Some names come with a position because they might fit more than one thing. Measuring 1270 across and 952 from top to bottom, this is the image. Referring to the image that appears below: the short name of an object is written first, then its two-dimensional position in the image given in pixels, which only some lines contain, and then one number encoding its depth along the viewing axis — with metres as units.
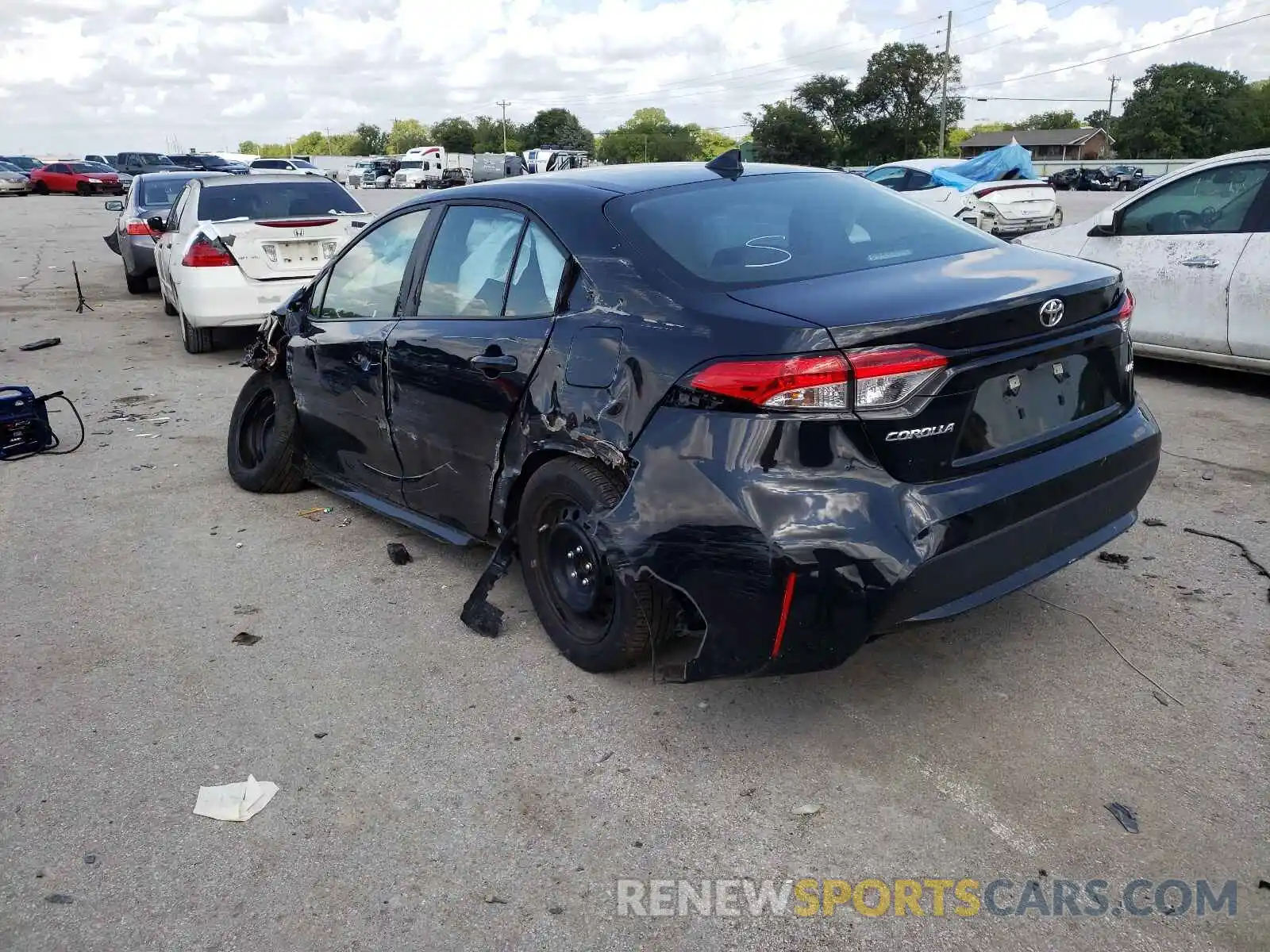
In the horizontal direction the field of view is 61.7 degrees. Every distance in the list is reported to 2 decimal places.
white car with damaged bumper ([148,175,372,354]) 9.41
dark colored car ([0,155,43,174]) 54.75
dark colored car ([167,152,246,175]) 42.03
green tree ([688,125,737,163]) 114.21
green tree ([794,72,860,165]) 83.56
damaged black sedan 2.82
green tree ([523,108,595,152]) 115.62
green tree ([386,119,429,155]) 162.12
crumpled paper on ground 2.97
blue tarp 20.56
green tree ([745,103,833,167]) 80.38
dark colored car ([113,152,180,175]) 49.27
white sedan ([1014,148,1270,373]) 6.82
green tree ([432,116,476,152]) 125.00
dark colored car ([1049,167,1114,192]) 51.22
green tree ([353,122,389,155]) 163.00
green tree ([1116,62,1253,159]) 85.88
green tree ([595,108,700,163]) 105.99
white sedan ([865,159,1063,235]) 17.70
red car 46.50
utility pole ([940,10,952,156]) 71.19
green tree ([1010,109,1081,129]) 127.56
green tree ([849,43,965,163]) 81.94
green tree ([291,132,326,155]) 176.50
